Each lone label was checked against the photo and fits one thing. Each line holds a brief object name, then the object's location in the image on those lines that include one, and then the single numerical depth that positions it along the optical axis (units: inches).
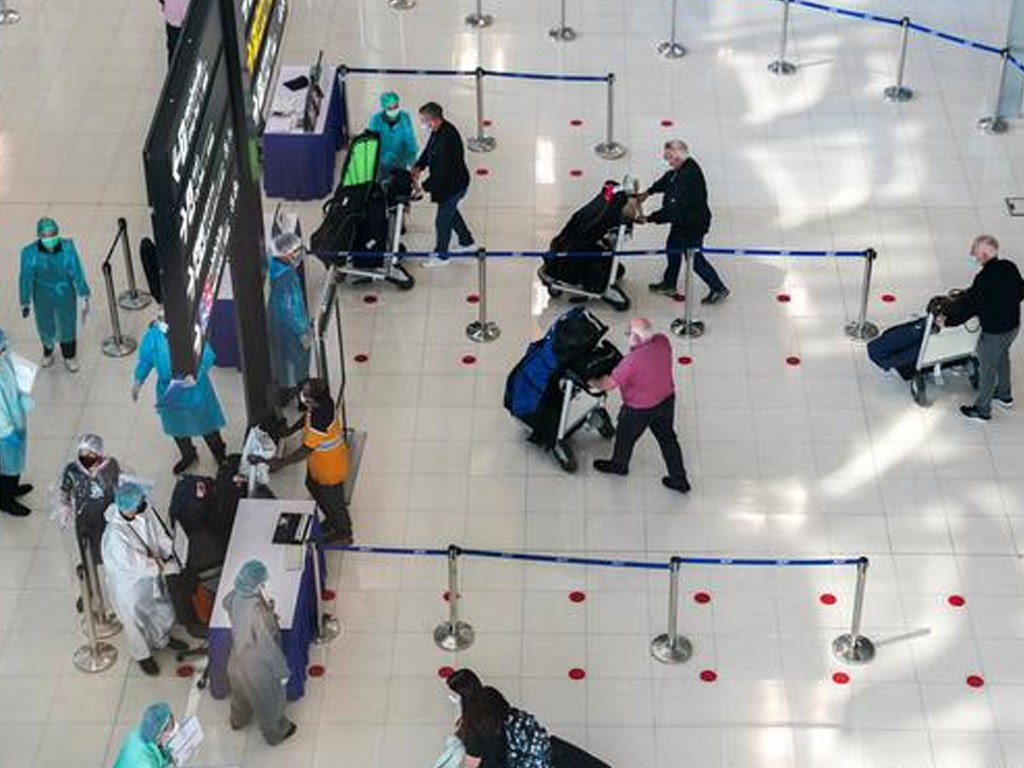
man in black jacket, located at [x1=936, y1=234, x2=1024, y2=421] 593.6
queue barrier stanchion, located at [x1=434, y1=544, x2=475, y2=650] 536.4
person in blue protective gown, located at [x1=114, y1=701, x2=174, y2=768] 450.9
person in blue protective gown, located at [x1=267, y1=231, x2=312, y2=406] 596.1
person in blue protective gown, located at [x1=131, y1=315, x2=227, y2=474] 570.6
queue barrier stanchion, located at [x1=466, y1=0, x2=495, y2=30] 828.6
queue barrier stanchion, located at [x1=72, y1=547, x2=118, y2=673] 528.7
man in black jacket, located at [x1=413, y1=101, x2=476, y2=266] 661.9
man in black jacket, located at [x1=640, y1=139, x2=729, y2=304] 639.1
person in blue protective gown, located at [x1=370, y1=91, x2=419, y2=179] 686.5
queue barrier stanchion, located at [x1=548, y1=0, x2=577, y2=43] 818.2
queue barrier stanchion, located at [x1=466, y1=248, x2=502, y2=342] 651.5
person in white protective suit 505.4
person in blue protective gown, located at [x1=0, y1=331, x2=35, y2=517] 561.3
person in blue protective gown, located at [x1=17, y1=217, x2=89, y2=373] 619.2
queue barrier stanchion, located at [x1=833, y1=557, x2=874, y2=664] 531.8
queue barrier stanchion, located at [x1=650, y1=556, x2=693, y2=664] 532.7
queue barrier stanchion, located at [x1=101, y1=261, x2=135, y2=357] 646.5
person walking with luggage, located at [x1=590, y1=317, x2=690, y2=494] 560.7
